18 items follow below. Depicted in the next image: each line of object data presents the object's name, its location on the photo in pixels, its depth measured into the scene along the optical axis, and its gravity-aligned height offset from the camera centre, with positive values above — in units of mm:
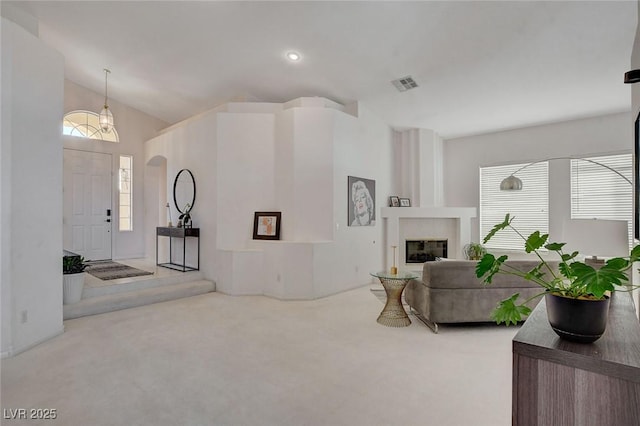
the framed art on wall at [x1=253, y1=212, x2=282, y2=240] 5312 -185
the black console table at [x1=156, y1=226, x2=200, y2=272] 5754 -395
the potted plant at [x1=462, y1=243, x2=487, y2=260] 6312 -694
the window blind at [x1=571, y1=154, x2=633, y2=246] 5508 +421
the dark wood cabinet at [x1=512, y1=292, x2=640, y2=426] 1062 -552
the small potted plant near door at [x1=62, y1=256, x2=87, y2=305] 4203 -827
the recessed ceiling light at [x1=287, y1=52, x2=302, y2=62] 4593 +2172
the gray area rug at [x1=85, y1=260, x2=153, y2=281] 5402 -995
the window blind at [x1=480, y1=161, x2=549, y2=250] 6331 +233
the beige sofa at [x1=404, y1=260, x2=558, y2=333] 3574 -821
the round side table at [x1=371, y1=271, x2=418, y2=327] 3807 -1006
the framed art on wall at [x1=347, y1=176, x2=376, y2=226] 5656 +221
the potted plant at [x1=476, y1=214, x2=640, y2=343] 1092 -306
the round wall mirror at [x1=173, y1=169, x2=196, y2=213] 5992 +436
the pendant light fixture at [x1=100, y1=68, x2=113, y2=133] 5523 +1540
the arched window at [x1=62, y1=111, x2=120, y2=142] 6598 +1751
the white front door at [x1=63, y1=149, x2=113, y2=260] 6578 +185
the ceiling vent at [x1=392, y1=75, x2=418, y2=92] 4933 +1961
